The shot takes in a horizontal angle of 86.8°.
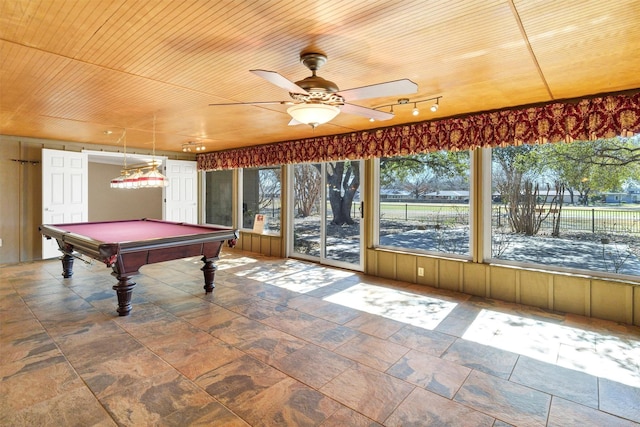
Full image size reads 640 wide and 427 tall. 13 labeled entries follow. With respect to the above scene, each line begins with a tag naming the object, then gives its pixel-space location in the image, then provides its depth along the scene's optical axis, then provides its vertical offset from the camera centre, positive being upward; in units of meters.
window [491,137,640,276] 3.72 +0.07
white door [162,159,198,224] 7.89 +0.46
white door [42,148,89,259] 6.18 +0.43
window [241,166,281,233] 7.29 +0.34
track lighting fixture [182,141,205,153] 6.67 +1.34
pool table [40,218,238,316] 3.52 -0.36
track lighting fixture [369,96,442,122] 3.60 +1.20
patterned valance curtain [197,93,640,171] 3.38 +1.01
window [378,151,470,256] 4.84 +0.14
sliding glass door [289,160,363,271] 5.97 -0.03
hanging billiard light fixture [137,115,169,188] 4.23 +0.41
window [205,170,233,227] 8.29 +0.35
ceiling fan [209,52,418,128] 2.05 +0.76
